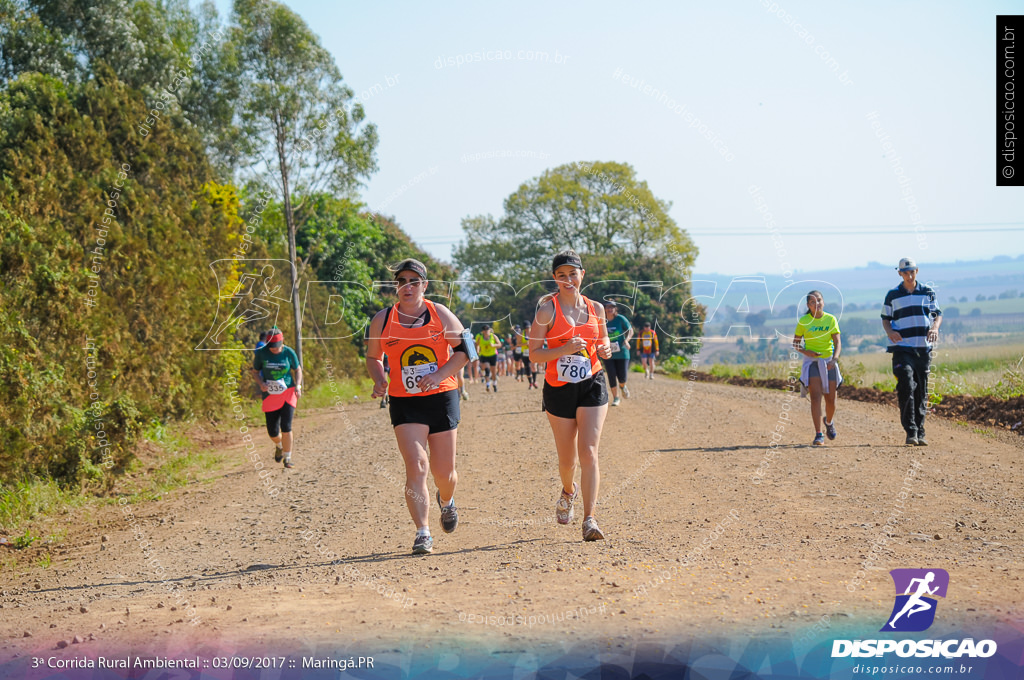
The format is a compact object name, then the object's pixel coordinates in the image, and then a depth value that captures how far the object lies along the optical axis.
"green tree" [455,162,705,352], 34.25
